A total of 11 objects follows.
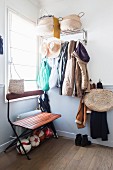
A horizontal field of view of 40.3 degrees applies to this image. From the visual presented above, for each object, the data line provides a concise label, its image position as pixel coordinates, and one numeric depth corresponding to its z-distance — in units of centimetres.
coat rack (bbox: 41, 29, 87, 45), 262
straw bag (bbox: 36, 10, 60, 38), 256
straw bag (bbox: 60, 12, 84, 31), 243
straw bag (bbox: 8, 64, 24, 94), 219
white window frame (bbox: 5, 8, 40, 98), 229
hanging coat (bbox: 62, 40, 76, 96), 244
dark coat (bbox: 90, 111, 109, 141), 238
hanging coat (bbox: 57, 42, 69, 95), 261
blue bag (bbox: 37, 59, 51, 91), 283
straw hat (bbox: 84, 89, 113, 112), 239
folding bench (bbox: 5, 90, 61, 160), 208
